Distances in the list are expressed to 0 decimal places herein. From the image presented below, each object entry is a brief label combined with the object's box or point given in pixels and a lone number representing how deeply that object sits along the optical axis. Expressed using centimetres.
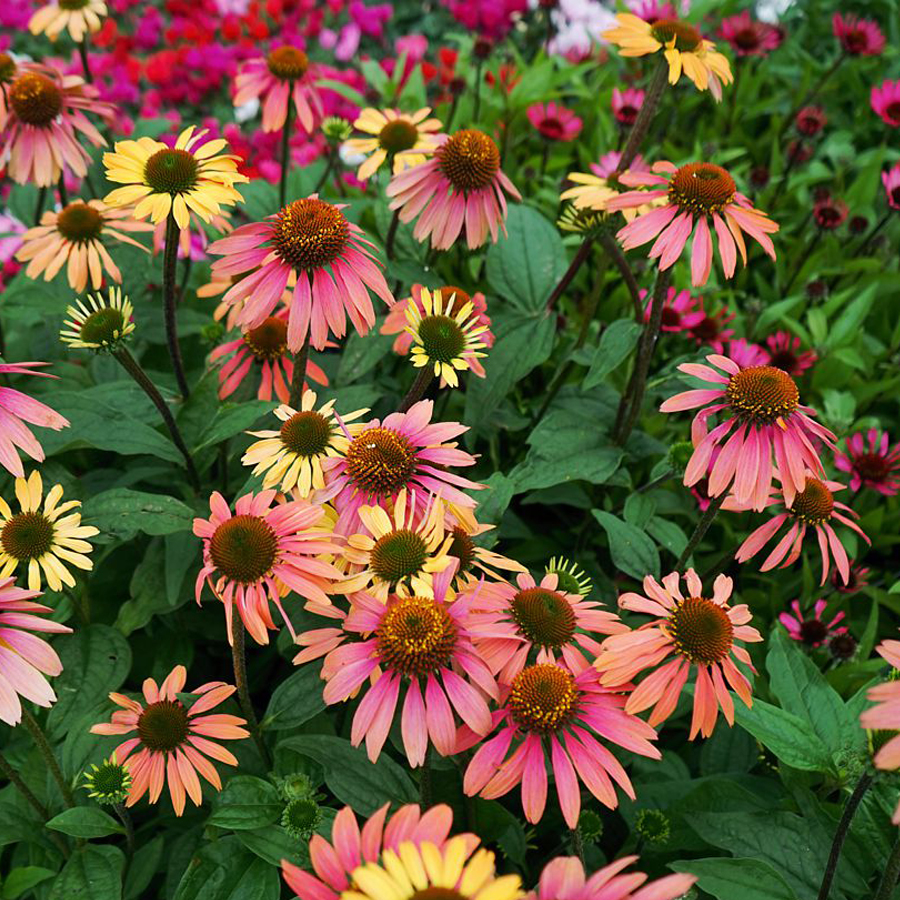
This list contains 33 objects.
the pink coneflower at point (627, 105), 102
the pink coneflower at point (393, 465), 58
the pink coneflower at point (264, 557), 55
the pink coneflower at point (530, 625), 54
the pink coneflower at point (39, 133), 80
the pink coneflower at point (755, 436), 59
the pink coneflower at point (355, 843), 45
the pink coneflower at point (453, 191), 70
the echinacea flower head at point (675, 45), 71
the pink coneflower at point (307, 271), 62
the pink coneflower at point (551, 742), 52
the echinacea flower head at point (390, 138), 78
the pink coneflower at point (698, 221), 64
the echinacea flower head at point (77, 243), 75
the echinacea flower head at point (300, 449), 59
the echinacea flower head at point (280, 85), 83
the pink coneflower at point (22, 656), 51
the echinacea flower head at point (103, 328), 65
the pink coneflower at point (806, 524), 64
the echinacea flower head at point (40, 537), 60
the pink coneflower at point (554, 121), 107
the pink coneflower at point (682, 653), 53
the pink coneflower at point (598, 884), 44
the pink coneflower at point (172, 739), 56
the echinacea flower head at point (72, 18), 87
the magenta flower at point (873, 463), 82
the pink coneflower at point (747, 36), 118
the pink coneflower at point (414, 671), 51
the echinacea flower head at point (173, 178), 63
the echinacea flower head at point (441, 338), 62
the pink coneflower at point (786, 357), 87
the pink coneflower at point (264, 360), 72
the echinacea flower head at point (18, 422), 58
